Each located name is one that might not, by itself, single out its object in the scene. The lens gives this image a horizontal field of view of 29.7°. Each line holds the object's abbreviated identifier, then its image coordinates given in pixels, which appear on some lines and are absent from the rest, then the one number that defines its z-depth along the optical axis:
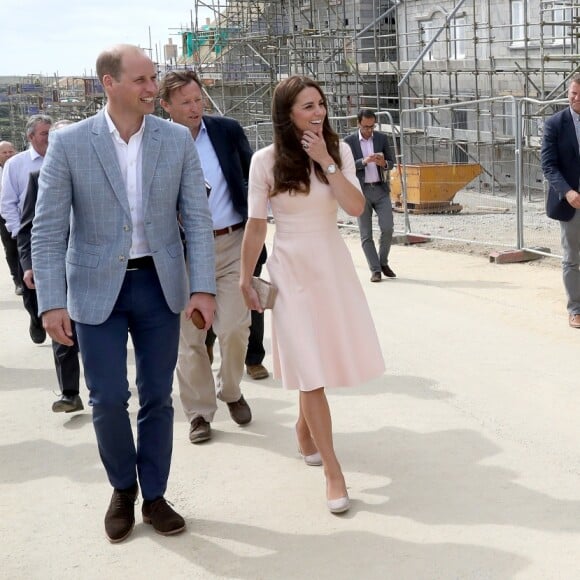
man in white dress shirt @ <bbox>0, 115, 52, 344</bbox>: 8.16
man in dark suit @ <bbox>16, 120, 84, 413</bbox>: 6.64
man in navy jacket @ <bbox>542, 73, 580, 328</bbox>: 8.16
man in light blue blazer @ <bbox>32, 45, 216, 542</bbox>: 4.23
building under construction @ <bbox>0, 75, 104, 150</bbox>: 50.99
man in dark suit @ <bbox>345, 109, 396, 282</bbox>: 11.51
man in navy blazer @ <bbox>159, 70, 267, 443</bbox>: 5.86
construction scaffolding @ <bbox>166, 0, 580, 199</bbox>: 25.97
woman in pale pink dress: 4.63
